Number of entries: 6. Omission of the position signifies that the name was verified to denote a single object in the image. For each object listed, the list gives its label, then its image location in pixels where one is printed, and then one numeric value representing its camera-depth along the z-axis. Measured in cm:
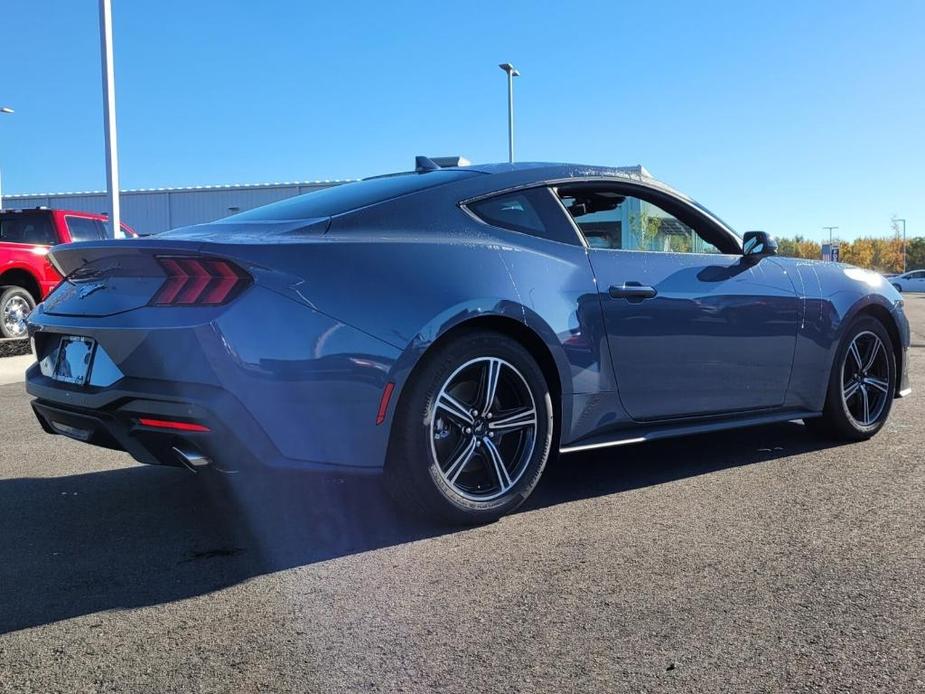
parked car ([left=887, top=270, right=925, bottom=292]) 5431
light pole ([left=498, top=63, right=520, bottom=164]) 2877
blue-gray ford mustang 281
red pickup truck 1079
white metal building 3888
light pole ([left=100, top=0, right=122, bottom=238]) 1277
